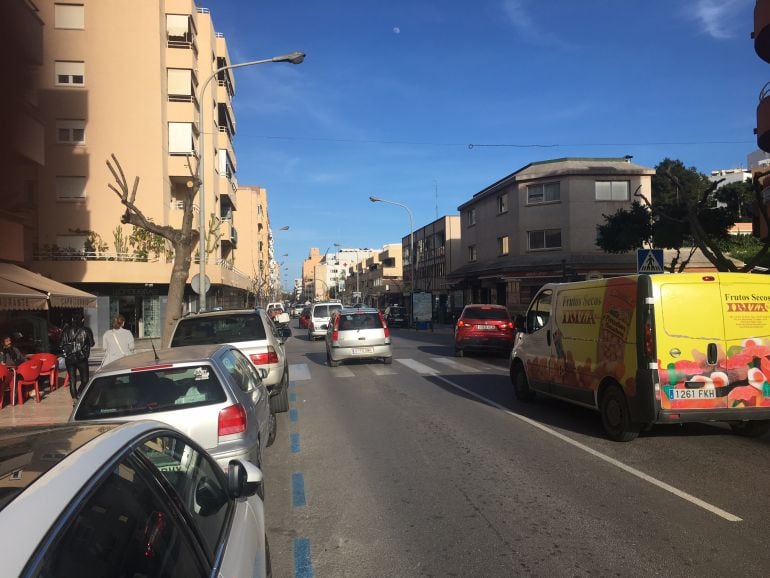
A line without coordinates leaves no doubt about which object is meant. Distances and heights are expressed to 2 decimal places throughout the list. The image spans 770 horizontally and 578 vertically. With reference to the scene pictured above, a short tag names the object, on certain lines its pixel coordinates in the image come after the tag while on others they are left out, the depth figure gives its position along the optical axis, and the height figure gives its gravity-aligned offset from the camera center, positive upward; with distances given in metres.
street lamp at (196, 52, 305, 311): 17.41 +3.09
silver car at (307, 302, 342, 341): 30.42 -0.87
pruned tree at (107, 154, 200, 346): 14.01 +1.35
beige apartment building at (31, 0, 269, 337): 30.23 +9.04
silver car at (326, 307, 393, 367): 16.83 -1.06
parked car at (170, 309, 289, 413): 9.42 -0.53
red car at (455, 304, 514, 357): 19.36 -1.15
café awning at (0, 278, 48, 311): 13.36 +0.28
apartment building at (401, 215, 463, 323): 55.69 +3.98
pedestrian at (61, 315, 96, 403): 11.99 -0.81
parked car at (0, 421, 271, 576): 1.47 -0.60
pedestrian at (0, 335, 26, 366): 13.22 -1.00
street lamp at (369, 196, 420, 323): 44.97 +7.56
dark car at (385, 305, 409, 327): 49.00 -1.48
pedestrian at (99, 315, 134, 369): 10.80 -0.64
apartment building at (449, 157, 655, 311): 34.50 +4.64
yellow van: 6.92 -0.68
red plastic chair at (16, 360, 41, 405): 12.04 -1.37
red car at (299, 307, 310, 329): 42.13 -1.30
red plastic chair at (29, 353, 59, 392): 13.43 -1.32
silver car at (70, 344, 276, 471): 4.90 -0.80
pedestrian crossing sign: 13.20 +0.68
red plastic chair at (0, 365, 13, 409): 11.12 -1.32
